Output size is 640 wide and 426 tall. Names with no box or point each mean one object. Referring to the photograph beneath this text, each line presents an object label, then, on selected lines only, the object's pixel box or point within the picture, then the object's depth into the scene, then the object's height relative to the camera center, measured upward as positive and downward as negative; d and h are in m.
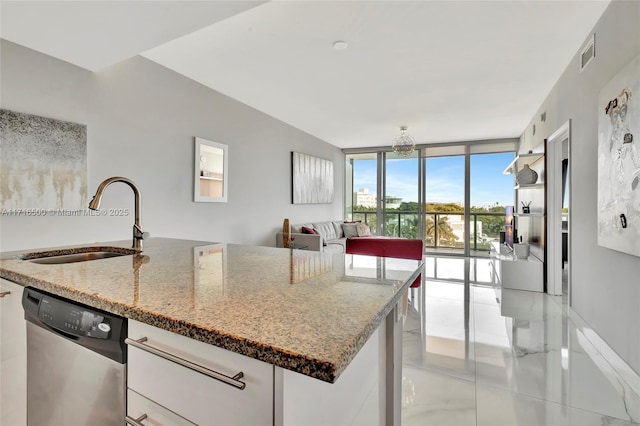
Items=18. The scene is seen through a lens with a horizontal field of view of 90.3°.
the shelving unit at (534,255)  4.05 -0.55
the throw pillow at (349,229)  6.82 -0.34
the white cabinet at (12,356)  1.19 -0.55
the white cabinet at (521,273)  4.04 -0.76
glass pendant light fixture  5.36 +1.16
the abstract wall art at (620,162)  1.90 +0.36
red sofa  3.64 -0.39
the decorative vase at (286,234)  5.00 -0.34
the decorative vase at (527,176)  4.42 +0.54
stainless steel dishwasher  0.87 -0.47
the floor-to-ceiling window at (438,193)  6.93 +0.48
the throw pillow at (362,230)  6.85 -0.36
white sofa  5.08 -0.42
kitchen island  0.60 -0.24
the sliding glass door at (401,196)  7.41 +0.42
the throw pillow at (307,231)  5.36 -0.30
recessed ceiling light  2.79 +1.50
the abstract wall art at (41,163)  2.24 +0.37
